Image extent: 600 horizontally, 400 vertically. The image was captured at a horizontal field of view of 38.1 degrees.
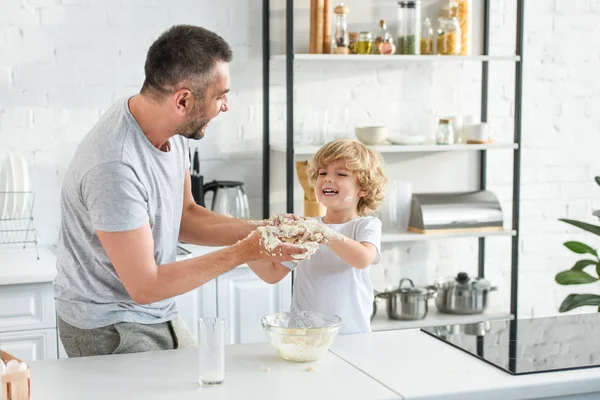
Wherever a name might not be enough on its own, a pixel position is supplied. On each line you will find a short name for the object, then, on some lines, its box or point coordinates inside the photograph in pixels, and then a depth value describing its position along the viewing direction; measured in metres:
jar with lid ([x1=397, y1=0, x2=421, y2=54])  3.88
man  2.12
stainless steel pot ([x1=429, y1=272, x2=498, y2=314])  4.06
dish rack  3.67
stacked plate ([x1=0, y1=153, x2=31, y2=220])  3.46
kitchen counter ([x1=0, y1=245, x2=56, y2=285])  3.10
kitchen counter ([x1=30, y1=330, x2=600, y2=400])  1.91
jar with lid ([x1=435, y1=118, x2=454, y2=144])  3.96
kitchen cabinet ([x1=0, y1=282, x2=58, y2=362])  3.14
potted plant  3.46
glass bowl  2.08
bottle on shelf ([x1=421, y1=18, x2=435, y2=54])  3.96
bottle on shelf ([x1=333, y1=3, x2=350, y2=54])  3.78
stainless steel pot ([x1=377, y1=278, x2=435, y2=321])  3.93
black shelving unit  3.60
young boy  2.66
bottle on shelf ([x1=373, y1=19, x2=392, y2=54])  3.85
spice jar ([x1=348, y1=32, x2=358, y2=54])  3.84
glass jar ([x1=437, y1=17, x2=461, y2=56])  3.92
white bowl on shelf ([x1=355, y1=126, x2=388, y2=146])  3.83
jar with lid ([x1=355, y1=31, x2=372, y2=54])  3.82
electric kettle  3.73
